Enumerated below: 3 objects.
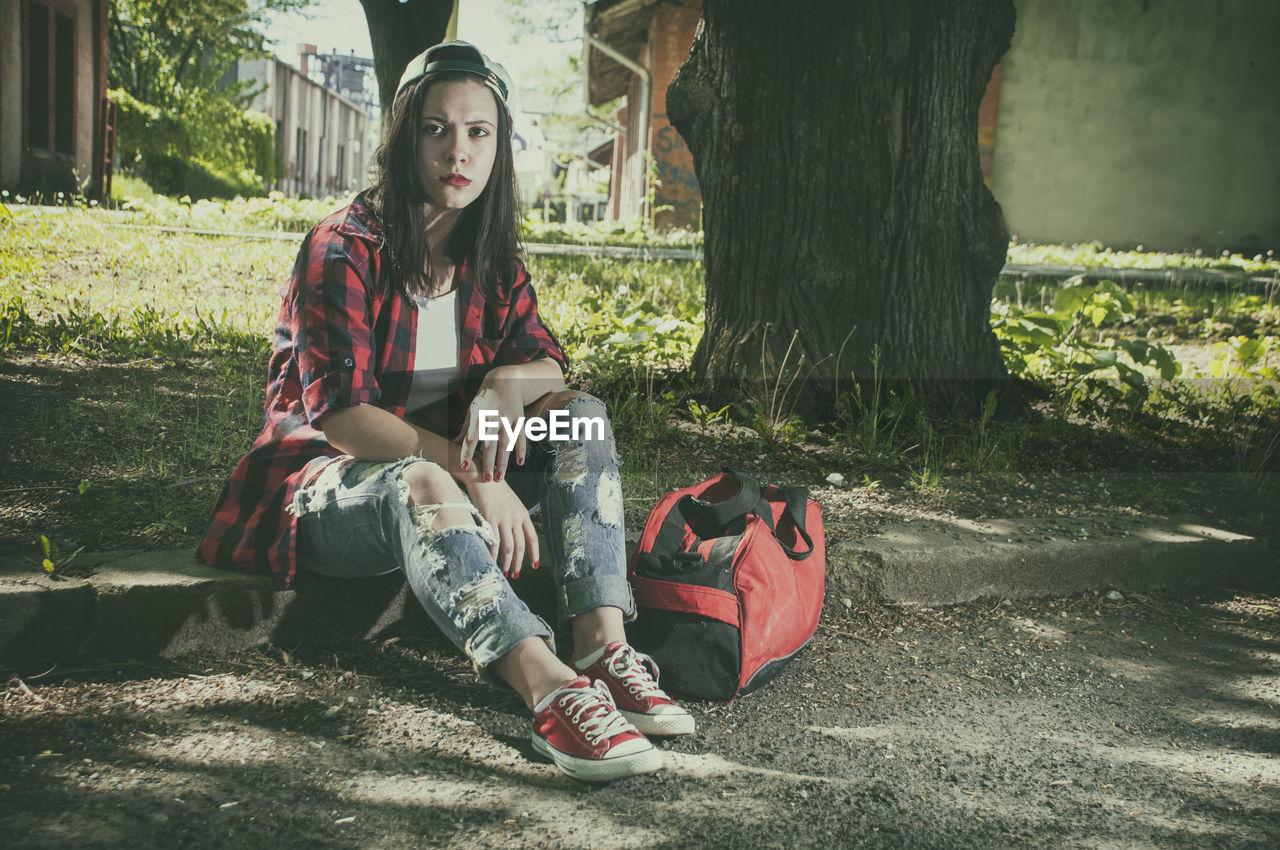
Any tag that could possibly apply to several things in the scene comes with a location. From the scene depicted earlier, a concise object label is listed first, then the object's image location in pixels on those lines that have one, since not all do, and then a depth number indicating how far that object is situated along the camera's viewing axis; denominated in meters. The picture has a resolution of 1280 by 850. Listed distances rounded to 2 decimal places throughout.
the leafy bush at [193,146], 16.84
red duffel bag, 2.31
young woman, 2.04
